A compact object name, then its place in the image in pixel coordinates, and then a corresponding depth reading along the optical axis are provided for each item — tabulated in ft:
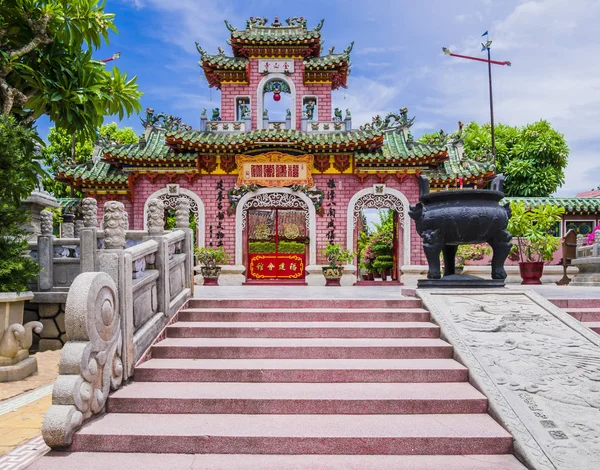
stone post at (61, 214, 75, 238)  34.32
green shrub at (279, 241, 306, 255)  43.93
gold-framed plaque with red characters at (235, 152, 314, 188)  42.47
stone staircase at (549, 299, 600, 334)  16.66
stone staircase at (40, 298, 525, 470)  10.09
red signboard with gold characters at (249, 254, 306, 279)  43.27
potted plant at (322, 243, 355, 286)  38.58
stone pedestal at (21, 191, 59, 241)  24.49
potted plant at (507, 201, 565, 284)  38.29
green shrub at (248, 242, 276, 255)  43.96
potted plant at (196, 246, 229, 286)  39.01
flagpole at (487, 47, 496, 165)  73.26
